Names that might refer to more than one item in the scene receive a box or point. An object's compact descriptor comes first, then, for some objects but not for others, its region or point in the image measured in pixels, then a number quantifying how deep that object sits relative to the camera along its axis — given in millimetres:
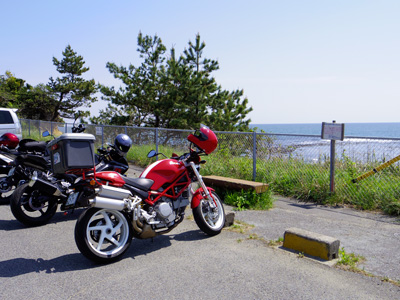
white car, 12336
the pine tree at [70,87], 34500
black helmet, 6207
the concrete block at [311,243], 4133
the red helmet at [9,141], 7258
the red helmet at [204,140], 4836
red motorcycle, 3904
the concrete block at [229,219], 5422
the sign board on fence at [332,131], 7312
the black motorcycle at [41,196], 5016
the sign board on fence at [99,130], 13507
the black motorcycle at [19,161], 6332
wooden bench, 6738
